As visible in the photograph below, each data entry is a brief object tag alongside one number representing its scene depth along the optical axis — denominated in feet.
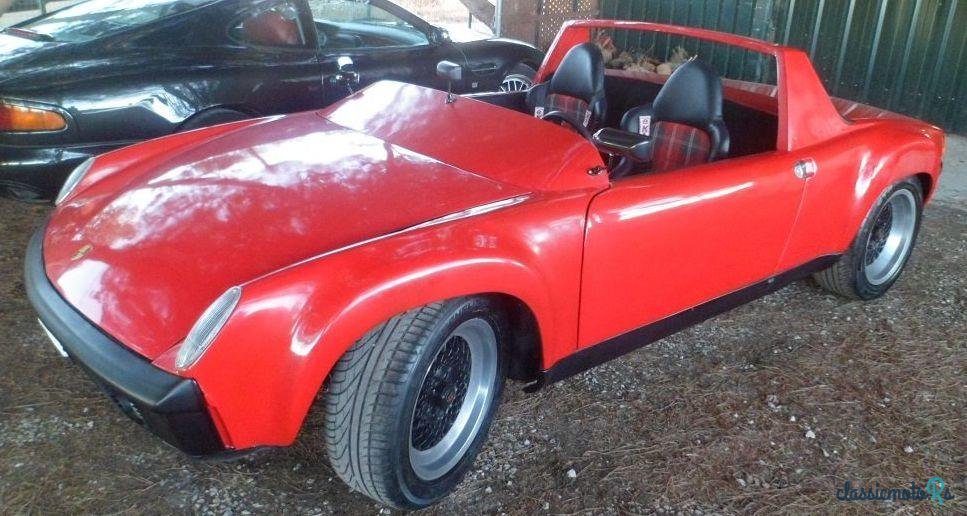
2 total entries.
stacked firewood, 27.43
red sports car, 5.99
